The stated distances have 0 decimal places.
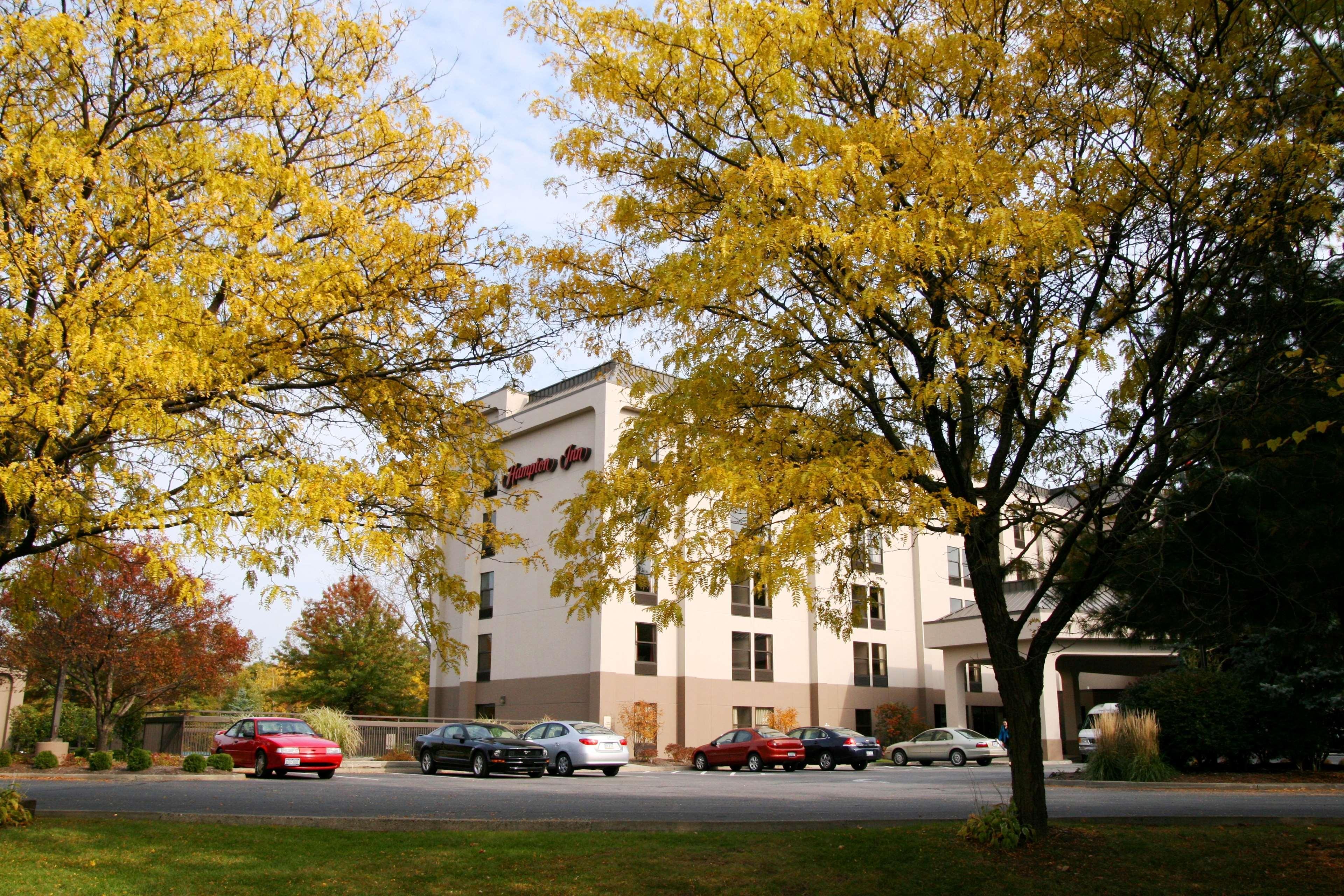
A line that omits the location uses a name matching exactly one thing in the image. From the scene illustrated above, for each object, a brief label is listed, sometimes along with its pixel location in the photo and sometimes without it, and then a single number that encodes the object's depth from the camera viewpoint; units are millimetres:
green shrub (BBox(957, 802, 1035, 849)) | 9680
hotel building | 36469
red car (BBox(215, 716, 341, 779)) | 22641
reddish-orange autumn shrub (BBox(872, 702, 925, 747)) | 43094
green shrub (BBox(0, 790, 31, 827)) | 10820
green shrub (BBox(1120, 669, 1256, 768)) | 22453
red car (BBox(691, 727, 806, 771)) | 30438
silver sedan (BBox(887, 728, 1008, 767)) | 34094
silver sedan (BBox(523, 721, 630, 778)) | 26688
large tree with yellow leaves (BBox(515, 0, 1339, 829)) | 8156
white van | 29500
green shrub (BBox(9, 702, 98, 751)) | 32438
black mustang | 25453
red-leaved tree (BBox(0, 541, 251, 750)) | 25781
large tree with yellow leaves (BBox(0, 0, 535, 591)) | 7570
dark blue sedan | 32281
